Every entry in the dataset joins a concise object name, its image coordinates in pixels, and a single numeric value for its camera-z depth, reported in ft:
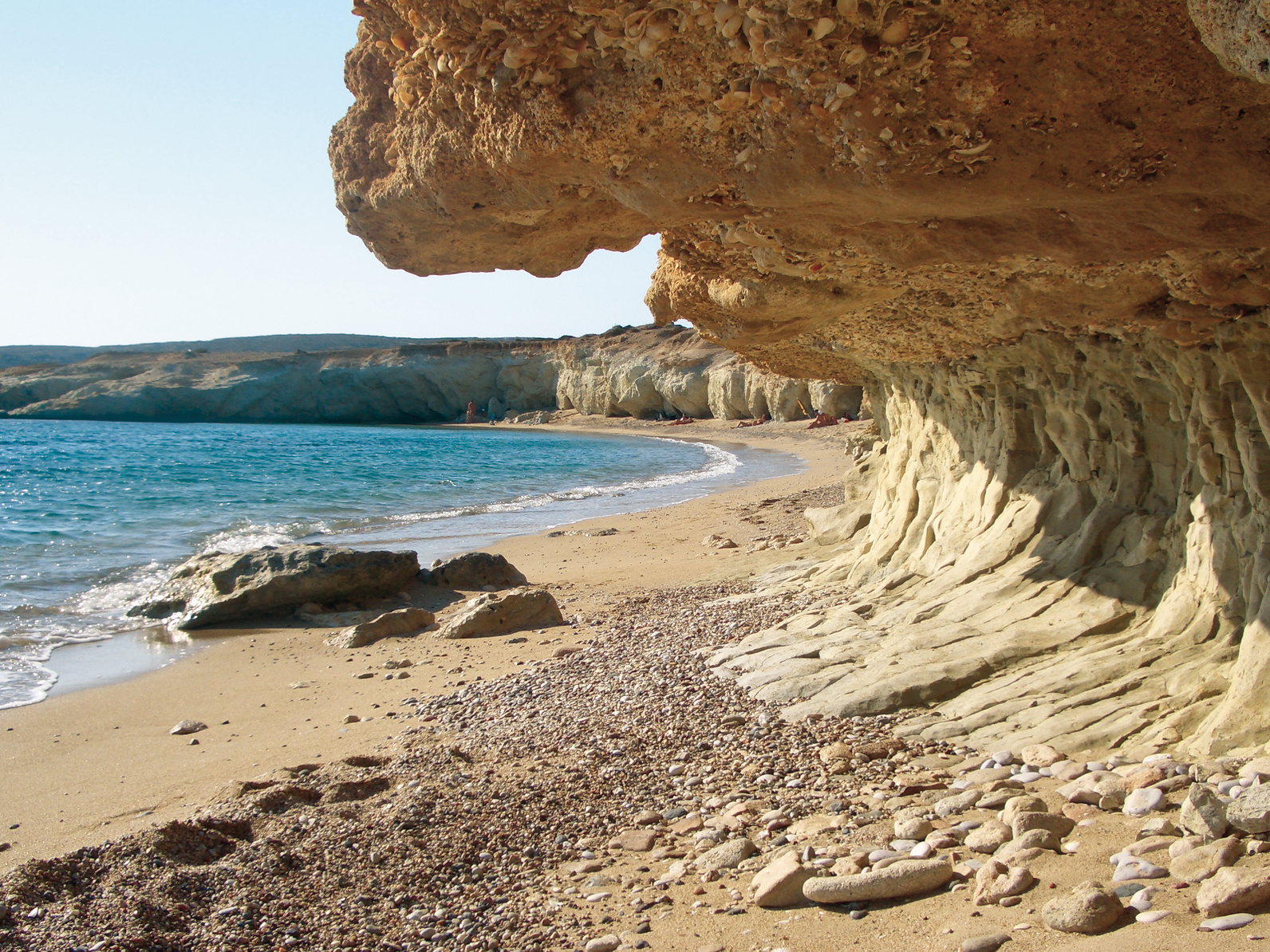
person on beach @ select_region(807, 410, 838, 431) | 144.56
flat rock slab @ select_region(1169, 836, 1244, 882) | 8.62
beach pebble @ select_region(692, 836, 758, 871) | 11.00
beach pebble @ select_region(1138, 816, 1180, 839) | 9.78
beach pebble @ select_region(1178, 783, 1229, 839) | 9.20
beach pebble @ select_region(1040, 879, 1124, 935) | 8.17
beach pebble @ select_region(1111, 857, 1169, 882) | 8.85
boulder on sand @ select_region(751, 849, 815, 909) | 9.82
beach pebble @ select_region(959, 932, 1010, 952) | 8.23
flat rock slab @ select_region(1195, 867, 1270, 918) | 7.84
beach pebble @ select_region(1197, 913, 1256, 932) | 7.64
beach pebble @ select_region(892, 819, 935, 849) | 10.87
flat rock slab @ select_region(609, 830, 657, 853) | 11.95
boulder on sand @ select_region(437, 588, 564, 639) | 26.55
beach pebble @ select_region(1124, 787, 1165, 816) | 10.47
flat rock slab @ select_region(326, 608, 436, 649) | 27.14
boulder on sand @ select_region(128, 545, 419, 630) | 30.76
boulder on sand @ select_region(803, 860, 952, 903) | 9.50
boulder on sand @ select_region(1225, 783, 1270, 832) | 8.88
